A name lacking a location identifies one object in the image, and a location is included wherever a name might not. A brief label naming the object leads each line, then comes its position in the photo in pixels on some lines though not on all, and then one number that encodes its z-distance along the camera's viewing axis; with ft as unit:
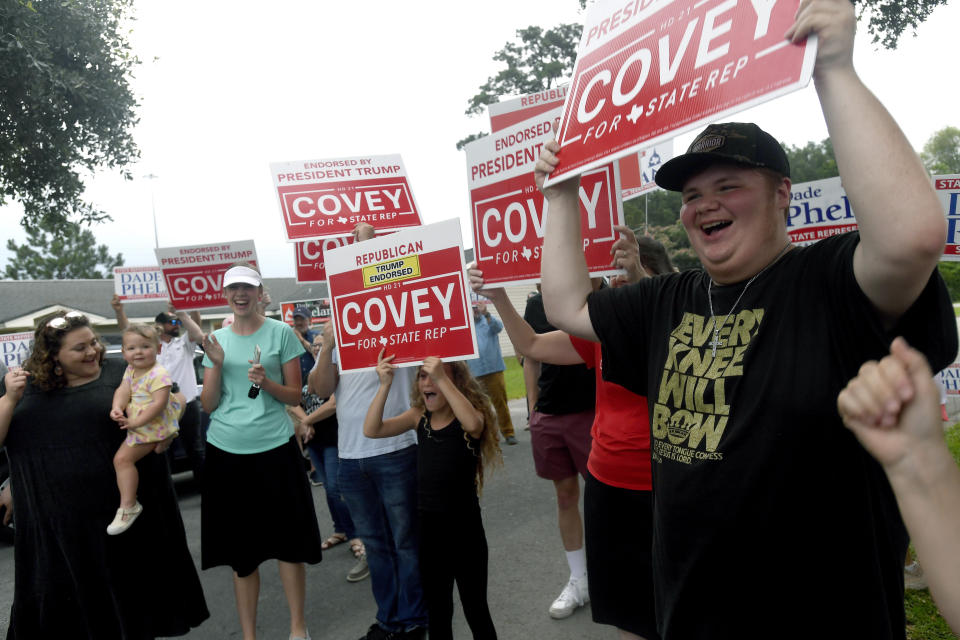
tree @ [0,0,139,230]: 31.60
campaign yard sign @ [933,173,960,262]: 16.83
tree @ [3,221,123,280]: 241.14
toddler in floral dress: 11.93
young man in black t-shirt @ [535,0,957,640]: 4.33
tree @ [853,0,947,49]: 27.91
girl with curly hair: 10.75
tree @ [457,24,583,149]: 97.76
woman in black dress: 11.73
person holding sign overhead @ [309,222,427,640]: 12.46
